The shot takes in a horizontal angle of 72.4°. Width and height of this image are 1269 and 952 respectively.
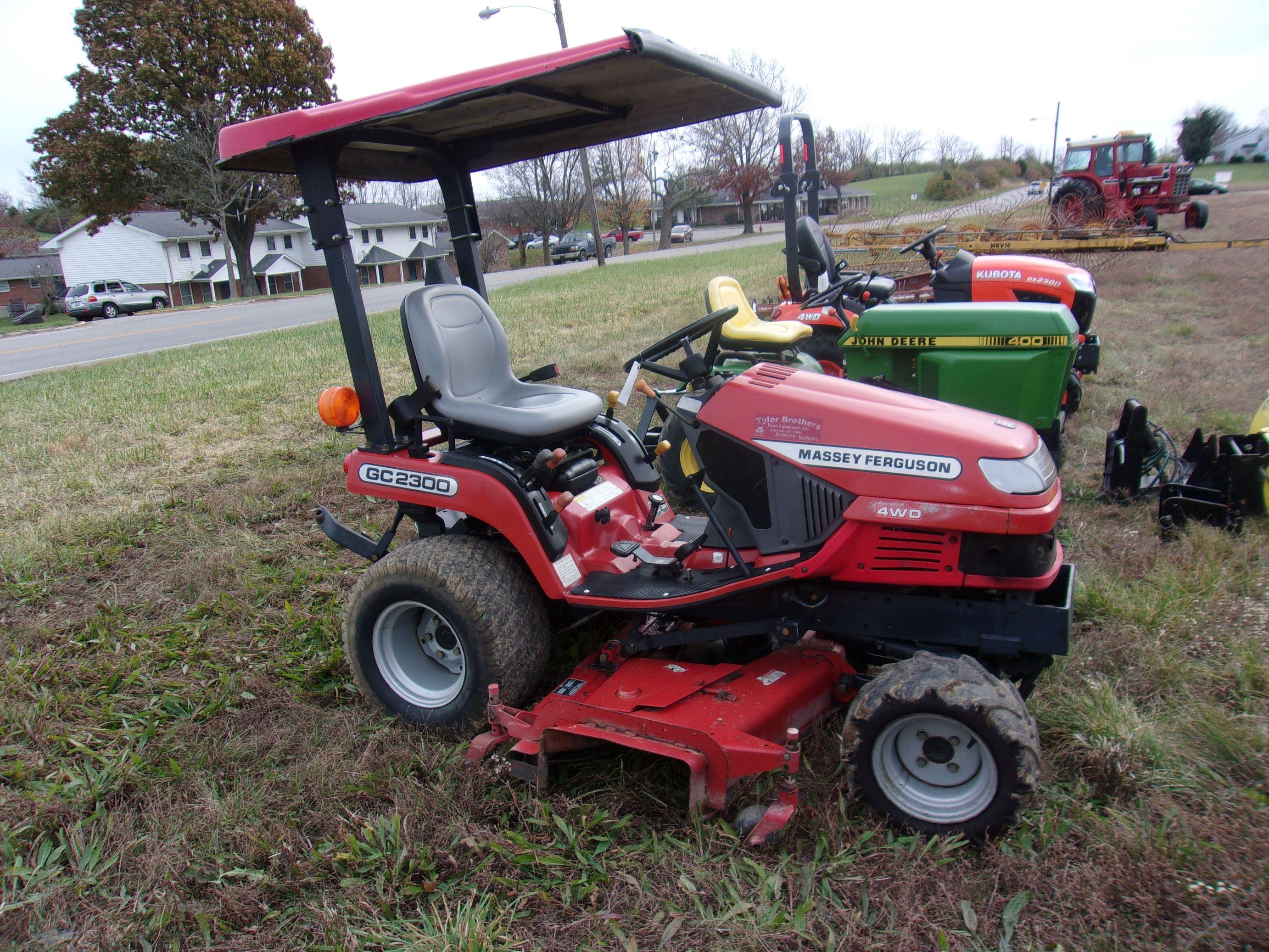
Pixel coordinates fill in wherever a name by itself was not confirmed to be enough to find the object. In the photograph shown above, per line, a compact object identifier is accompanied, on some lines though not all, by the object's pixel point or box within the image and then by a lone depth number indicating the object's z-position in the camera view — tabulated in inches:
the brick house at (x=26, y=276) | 2031.7
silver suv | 1177.4
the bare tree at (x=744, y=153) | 1867.6
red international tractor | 773.9
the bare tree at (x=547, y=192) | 2092.8
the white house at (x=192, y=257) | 1904.5
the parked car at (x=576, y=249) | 1718.8
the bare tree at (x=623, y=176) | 1879.9
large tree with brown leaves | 1220.5
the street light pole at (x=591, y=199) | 912.3
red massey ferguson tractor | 89.7
